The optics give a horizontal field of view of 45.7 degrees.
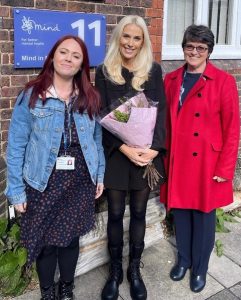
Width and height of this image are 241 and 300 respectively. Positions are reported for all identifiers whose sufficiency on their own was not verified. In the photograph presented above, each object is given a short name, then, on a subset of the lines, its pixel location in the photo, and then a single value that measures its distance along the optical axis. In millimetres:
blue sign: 2273
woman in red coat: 1910
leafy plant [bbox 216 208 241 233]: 2914
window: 3371
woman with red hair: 1628
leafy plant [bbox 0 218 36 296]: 2079
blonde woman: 1817
